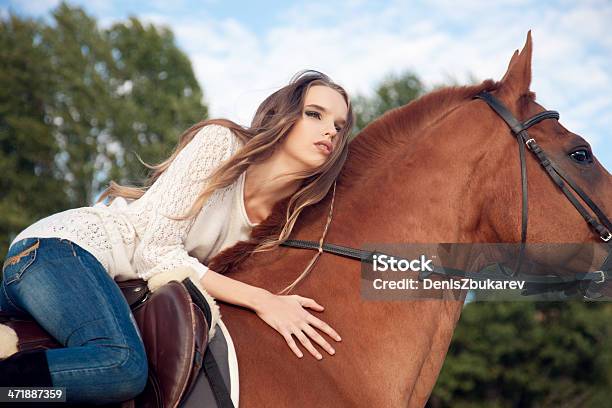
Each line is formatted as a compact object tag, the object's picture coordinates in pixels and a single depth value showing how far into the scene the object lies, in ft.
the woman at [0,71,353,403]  7.71
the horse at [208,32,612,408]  9.16
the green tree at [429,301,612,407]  63.36
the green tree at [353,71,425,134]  85.35
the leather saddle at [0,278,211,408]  7.85
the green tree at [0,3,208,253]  66.59
